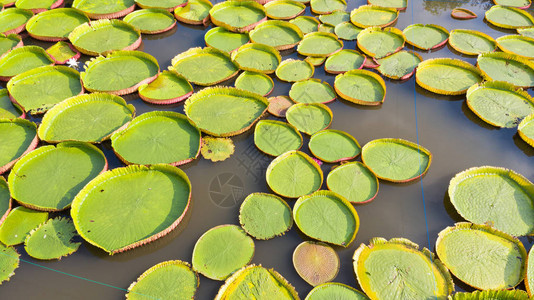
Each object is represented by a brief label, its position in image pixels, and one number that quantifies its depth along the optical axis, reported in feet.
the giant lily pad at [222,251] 10.87
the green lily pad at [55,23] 20.29
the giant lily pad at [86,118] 14.87
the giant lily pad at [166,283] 10.30
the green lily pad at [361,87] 17.13
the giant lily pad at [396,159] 13.76
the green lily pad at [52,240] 11.19
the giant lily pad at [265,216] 11.89
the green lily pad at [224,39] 20.39
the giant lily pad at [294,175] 13.15
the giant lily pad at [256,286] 10.28
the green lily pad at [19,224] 11.40
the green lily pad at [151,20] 21.65
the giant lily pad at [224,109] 15.51
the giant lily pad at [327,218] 11.84
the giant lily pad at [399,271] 10.44
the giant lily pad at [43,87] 16.17
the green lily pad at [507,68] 18.07
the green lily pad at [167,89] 16.71
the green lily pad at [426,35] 20.79
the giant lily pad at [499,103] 16.28
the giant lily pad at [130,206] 11.60
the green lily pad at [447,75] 17.92
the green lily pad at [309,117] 15.67
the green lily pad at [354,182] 13.00
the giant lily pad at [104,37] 19.63
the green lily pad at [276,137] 14.75
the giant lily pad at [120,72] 17.03
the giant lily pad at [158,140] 14.17
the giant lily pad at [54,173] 12.48
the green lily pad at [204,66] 18.01
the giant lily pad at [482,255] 10.79
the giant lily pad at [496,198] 12.30
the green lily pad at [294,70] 18.31
